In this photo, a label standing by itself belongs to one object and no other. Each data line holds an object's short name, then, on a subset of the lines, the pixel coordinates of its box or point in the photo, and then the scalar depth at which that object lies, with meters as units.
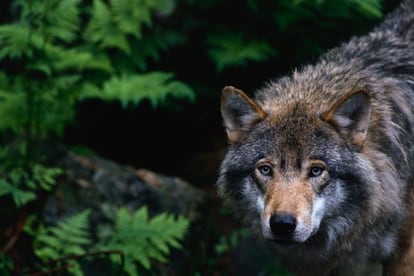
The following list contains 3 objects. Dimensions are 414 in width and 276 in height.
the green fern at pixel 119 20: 17.31
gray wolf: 11.29
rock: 15.77
